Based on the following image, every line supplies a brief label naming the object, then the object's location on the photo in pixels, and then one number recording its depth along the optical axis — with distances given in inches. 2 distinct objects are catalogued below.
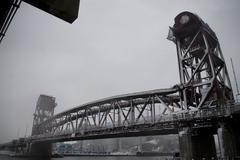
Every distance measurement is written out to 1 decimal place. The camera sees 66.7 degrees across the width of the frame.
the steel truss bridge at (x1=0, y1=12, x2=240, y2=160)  1066.1
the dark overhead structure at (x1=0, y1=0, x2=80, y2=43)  248.8
